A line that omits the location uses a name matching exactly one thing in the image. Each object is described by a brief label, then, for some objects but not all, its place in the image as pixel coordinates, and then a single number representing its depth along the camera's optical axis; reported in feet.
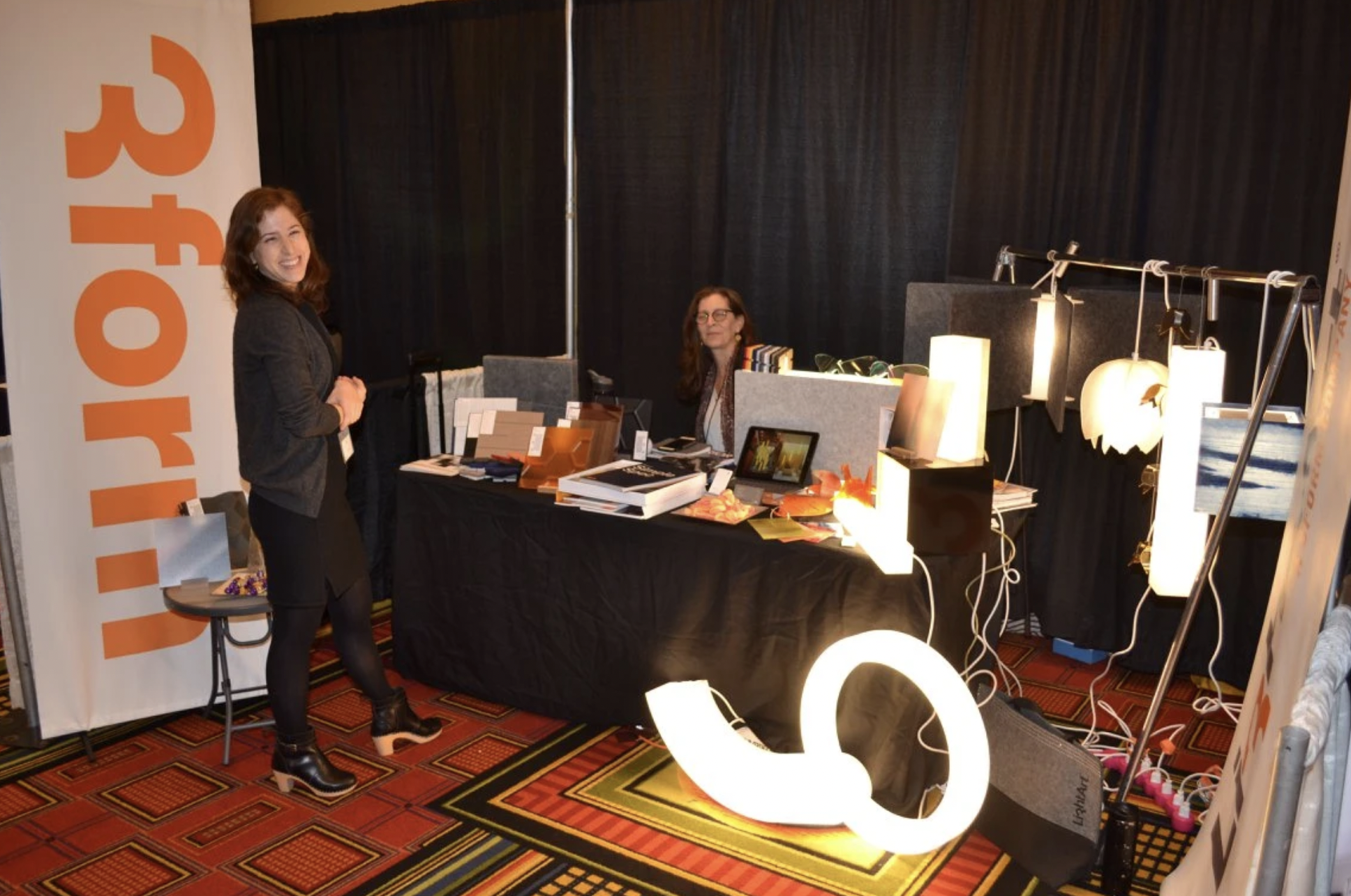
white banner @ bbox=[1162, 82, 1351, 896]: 4.35
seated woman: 12.52
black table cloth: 8.84
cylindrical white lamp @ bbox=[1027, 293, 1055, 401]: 9.05
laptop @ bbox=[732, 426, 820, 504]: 10.21
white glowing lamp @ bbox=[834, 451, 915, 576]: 8.00
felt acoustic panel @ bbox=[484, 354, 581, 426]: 11.95
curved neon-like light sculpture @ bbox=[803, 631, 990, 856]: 7.65
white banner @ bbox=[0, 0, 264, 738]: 9.75
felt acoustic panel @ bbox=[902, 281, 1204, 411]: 9.24
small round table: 9.80
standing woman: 8.45
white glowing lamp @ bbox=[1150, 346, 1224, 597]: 7.20
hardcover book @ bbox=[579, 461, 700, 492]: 10.02
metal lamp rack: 6.64
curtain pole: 15.75
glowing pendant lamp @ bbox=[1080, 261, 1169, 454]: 8.03
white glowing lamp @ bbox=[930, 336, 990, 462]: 8.30
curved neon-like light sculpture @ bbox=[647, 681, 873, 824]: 8.59
